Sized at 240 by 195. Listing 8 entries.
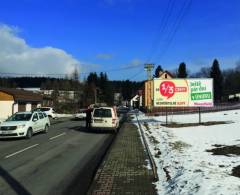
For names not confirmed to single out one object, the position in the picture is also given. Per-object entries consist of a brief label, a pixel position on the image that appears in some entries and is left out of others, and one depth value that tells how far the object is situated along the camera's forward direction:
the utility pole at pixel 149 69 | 29.98
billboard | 17.78
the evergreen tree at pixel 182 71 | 71.16
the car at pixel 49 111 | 26.96
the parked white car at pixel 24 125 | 11.20
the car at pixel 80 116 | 25.12
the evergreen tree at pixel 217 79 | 63.01
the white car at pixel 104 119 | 13.54
